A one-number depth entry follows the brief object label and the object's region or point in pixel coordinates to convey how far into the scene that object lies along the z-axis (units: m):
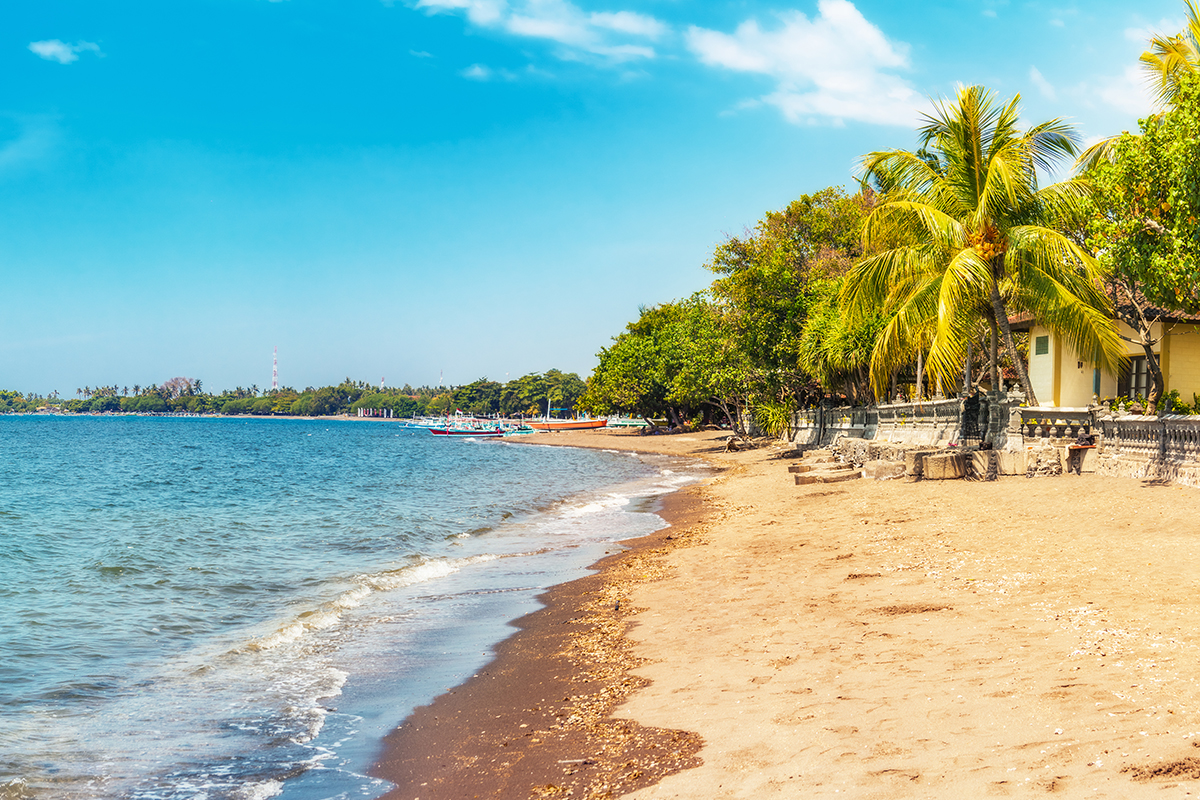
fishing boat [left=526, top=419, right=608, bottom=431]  108.31
